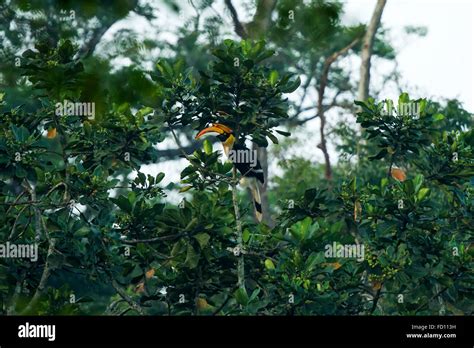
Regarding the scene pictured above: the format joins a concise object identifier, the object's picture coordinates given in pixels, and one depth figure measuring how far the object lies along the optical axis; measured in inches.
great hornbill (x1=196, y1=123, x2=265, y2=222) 490.5
